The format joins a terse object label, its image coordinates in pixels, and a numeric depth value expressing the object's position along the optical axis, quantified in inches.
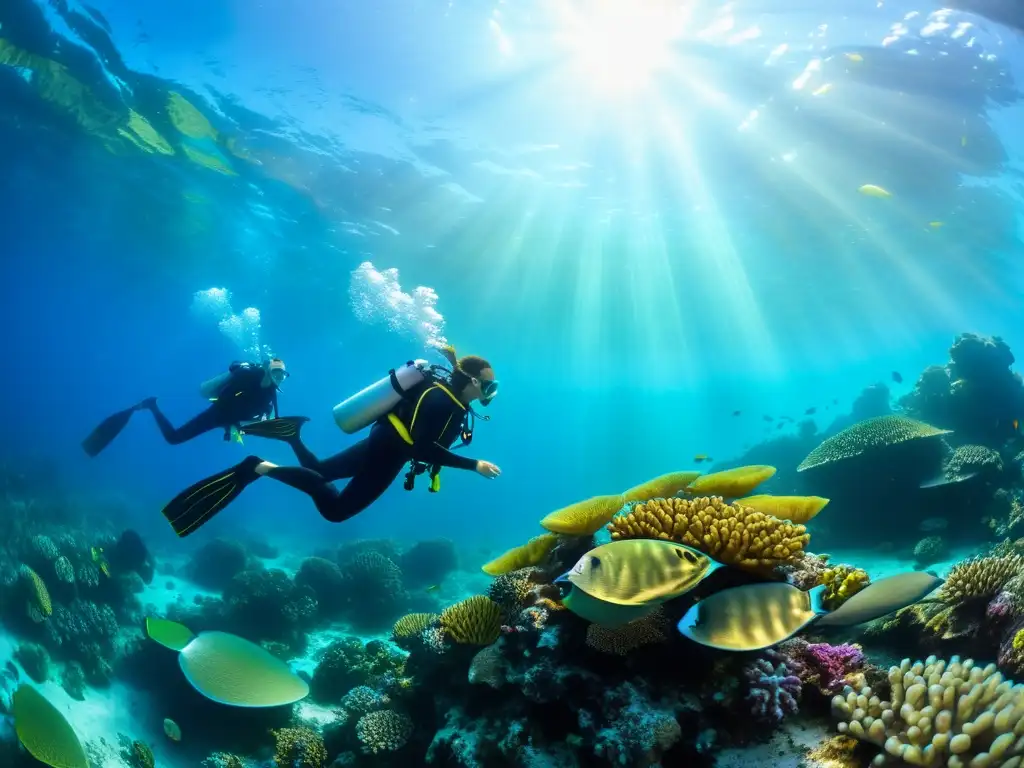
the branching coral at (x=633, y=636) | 137.7
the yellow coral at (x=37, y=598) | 339.8
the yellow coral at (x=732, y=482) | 181.5
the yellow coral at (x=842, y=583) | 145.9
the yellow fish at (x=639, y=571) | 106.2
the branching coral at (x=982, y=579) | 143.8
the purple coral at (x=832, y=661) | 127.6
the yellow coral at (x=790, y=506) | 168.7
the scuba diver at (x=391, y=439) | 208.1
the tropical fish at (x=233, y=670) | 208.2
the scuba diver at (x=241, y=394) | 339.5
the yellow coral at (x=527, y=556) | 195.3
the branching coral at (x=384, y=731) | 195.0
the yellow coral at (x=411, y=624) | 258.5
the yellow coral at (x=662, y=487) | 189.0
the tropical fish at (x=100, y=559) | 386.3
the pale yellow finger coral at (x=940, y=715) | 89.5
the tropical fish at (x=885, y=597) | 118.0
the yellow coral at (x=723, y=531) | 134.6
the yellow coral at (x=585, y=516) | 171.6
